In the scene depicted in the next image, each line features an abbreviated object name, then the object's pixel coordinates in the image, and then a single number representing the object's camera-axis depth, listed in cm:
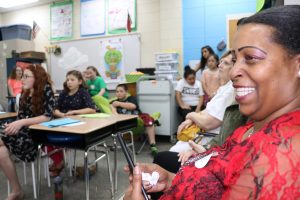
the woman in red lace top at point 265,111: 51
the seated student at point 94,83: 457
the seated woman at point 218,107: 160
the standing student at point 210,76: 375
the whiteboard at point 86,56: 525
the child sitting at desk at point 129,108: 378
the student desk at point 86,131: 191
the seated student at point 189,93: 421
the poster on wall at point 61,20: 592
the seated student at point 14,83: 398
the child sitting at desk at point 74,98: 288
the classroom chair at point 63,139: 197
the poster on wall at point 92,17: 555
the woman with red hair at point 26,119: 224
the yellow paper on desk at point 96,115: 255
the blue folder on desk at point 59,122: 205
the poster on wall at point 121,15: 521
